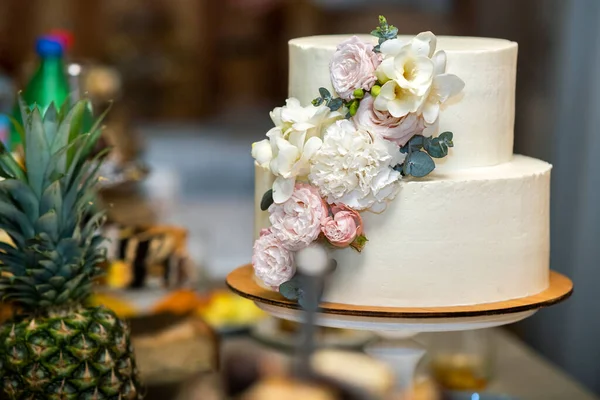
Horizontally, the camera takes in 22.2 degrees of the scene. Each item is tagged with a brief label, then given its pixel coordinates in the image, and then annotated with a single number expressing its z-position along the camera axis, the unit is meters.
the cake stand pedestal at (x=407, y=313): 1.07
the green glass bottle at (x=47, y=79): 1.58
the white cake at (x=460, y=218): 1.09
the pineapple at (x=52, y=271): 1.11
